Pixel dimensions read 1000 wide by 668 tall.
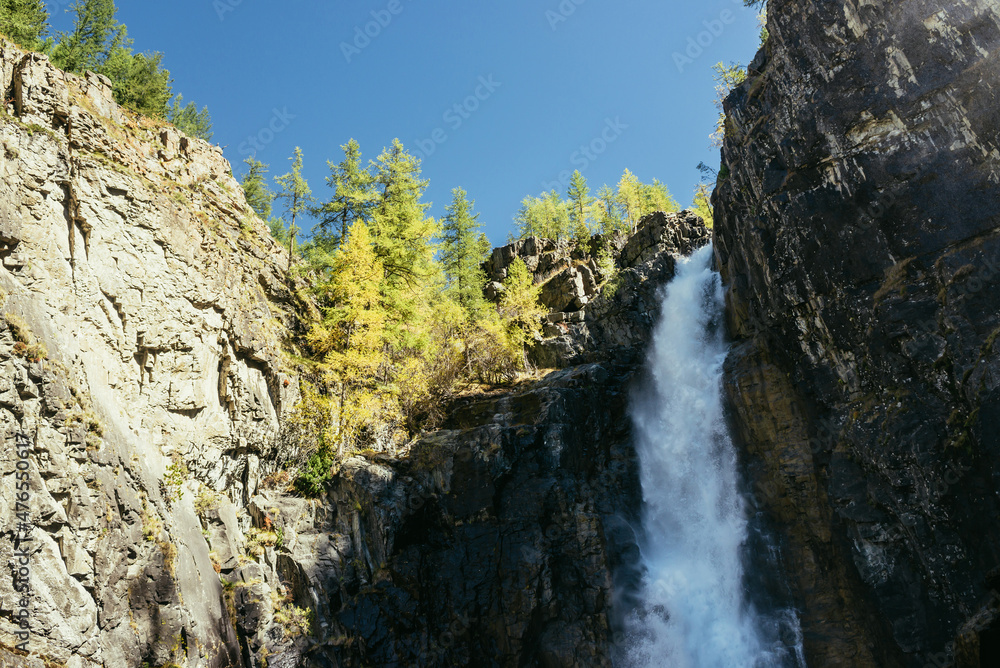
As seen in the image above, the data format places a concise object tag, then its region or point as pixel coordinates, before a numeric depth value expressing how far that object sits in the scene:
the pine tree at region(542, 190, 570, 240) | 46.66
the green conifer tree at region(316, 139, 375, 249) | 25.44
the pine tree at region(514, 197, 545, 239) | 49.43
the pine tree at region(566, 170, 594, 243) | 45.78
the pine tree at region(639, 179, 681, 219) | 46.31
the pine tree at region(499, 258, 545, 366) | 26.52
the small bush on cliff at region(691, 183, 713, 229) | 41.78
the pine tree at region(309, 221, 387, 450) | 19.06
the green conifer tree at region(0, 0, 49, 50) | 20.92
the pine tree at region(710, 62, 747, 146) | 26.70
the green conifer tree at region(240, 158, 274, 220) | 37.66
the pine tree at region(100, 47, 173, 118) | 24.88
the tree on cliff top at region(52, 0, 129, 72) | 27.12
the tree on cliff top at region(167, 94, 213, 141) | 30.94
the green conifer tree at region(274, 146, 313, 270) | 30.56
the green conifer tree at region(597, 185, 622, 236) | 45.31
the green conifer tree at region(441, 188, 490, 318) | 34.47
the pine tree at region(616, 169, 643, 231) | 45.94
